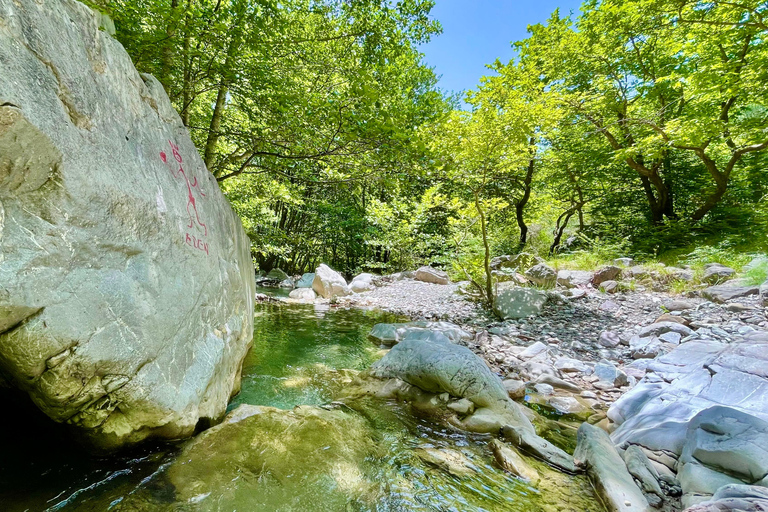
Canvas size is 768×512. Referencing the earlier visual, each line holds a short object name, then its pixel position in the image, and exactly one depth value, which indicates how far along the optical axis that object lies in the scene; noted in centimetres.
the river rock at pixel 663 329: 542
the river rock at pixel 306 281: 1547
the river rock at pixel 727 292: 657
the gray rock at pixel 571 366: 502
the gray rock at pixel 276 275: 1871
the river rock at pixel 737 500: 184
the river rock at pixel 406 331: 671
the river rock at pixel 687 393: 302
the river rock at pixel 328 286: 1335
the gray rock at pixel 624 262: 1087
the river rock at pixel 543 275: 1021
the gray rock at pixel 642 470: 243
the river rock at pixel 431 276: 1478
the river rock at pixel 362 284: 1457
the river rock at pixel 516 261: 1305
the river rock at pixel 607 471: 225
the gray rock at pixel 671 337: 519
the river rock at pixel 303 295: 1238
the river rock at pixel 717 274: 772
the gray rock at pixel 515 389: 435
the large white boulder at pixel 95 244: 151
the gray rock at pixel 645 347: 507
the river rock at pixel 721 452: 225
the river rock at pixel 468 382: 308
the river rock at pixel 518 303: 802
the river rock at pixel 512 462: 265
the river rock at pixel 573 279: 985
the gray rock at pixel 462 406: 358
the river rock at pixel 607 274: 962
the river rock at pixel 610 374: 450
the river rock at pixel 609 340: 587
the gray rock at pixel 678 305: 667
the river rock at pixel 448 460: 267
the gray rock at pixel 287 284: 1744
